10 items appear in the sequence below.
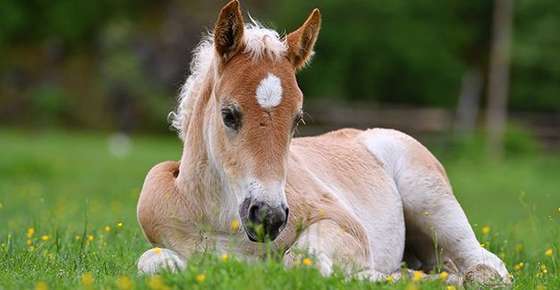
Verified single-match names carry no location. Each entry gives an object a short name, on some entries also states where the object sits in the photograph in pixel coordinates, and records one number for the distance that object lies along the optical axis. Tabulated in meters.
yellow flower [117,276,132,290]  9.46
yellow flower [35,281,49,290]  9.54
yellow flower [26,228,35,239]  14.77
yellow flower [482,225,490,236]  15.83
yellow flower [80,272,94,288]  9.78
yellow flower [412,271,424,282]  10.21
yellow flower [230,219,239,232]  10.67
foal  10.87
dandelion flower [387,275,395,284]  10.71
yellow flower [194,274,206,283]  9.53
